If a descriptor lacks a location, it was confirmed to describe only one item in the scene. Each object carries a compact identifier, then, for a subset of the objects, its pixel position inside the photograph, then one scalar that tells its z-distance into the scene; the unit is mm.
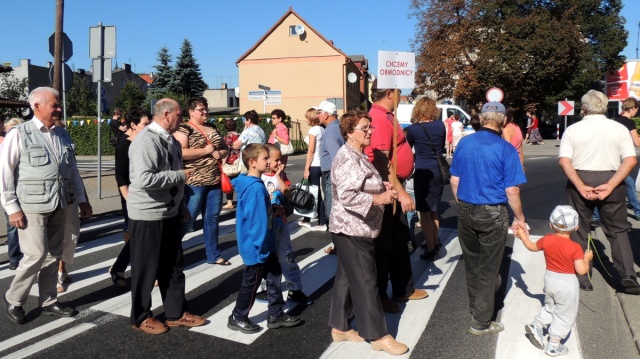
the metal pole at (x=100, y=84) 11945
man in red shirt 4711
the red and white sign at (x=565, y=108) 27484
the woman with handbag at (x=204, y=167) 5859
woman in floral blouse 3975
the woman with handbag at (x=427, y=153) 6523
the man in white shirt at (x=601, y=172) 5453
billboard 46562
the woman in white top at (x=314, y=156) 8367
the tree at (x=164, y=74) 49844
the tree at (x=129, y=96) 50391
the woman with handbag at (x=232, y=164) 8498
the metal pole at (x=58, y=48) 11766
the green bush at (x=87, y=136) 32031
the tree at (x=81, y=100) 51266
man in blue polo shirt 4398
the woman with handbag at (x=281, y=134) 9273
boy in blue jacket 4477
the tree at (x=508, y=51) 39656
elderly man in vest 4766
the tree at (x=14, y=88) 42562
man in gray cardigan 4422
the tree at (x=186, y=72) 49906
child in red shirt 4039
